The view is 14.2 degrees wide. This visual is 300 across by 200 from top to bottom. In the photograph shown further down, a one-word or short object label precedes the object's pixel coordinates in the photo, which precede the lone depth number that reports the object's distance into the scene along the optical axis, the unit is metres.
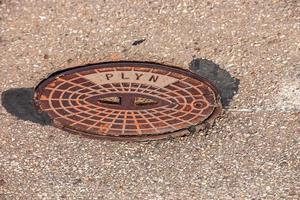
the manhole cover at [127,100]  7.43
